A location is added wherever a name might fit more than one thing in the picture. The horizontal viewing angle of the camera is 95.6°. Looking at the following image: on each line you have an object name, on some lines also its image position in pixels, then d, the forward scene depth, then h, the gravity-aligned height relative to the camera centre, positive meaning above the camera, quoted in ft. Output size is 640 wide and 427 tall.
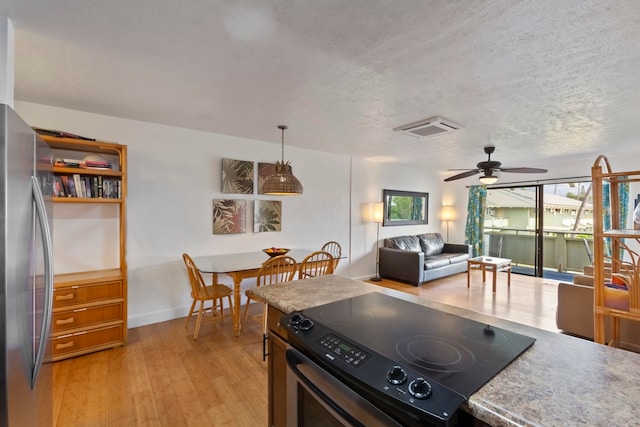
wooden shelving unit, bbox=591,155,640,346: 4.57 -1.12
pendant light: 10.24 +1.02
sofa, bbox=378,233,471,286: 17.03 -3.00
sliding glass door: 18.57 -1.03
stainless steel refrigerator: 3.29 -0.85
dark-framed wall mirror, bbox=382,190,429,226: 19.75 +0.35
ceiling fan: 12.73 +1.90
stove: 2.40 -1.52
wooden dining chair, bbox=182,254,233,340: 9.70 -2.83
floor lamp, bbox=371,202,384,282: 18.31 +0.01
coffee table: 15.92 -2.97
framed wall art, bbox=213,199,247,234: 12.40 -0.19
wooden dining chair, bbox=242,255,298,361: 9.64 -1.94
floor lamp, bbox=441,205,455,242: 23.66 -0.05
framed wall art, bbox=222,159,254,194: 12.53 +1.57
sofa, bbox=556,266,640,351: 9.95 -3.35
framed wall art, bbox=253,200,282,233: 13.44 -0.20
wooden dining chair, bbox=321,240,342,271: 16.07 -2.08
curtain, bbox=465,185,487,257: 21.79 -0.42
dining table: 9.77 -1.94
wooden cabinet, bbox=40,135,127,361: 8.43 -1.26
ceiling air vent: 10.18 +3.17
